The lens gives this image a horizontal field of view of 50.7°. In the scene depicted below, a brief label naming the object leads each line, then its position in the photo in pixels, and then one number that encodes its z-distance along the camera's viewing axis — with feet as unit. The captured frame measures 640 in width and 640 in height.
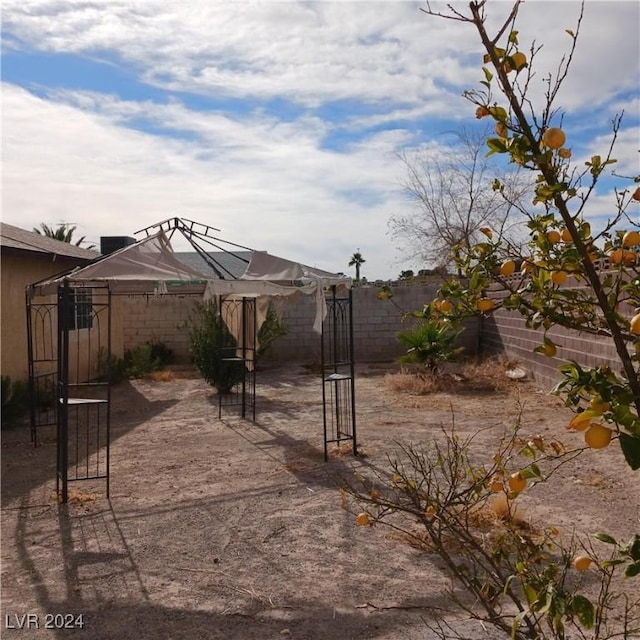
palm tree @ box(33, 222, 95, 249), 83.41
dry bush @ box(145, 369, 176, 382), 45.01
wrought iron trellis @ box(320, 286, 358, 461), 23.24
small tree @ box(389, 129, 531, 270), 69.72
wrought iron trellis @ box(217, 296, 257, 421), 31.40
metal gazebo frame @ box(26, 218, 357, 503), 18.86
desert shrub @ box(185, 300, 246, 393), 36.60
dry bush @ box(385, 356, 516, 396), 37.17
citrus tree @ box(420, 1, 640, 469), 3.77
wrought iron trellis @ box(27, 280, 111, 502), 18.52
